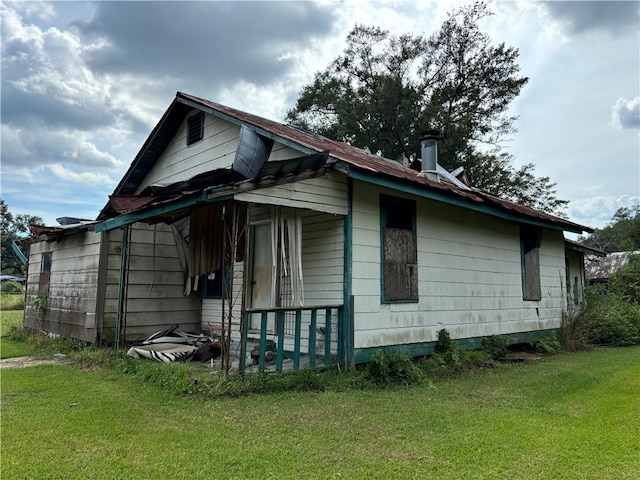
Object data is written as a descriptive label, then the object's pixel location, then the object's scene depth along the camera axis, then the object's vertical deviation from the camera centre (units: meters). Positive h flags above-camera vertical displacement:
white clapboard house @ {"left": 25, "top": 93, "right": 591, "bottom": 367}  6.38 +0.70
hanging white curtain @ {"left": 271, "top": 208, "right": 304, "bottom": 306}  6.36 +0.72
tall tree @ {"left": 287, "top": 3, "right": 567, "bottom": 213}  23.36 +10.82
